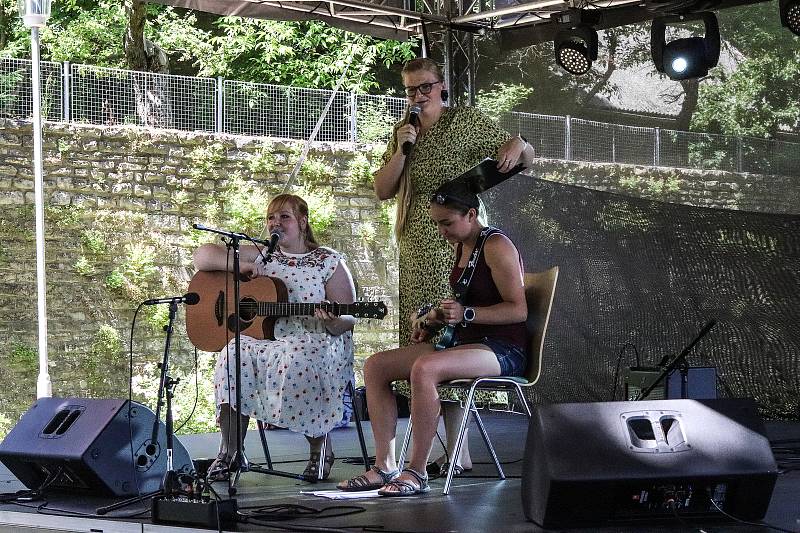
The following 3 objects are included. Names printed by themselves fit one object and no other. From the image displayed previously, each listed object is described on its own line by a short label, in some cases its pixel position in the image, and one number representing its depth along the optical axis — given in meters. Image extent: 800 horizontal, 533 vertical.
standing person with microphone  4.67
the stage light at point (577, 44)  6.79
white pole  10.08
